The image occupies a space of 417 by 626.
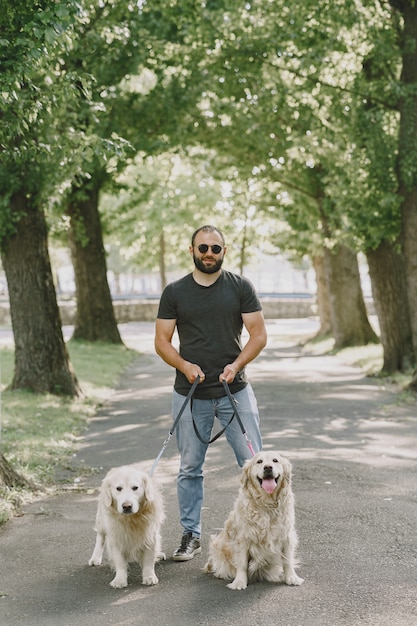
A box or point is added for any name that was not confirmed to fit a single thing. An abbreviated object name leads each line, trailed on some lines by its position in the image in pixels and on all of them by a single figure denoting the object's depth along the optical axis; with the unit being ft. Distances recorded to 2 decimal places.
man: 21.71
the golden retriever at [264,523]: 18.95
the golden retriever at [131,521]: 19.65
